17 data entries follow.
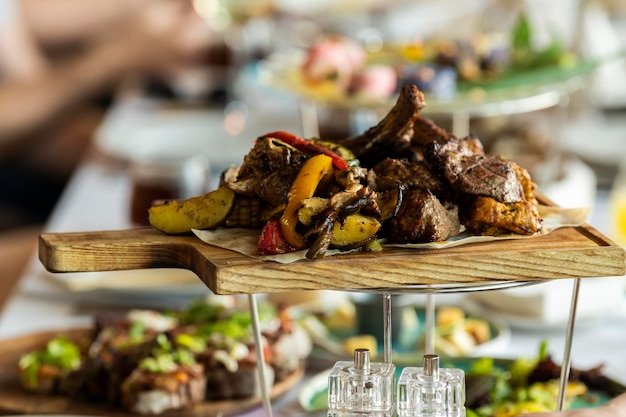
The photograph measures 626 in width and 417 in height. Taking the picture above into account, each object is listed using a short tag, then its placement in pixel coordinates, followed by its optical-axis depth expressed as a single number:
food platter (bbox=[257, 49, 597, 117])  2.58
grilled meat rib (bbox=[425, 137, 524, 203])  1.43
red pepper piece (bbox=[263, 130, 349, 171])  1.44
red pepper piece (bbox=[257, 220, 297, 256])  1.38
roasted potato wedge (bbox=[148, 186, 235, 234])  1.46
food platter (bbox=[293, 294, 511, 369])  1.97
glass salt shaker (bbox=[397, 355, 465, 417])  1.40
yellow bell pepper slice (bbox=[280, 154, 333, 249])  1.39
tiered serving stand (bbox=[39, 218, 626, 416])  1.35
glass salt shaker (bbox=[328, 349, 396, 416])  1.41
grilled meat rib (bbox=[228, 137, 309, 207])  1.44
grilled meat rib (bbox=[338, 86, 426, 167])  1.48
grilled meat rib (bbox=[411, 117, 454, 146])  1.52
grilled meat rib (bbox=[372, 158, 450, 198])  1.44
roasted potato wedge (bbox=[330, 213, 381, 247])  1.39
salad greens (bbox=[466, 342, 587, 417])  1.71
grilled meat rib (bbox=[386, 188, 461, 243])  1.40
